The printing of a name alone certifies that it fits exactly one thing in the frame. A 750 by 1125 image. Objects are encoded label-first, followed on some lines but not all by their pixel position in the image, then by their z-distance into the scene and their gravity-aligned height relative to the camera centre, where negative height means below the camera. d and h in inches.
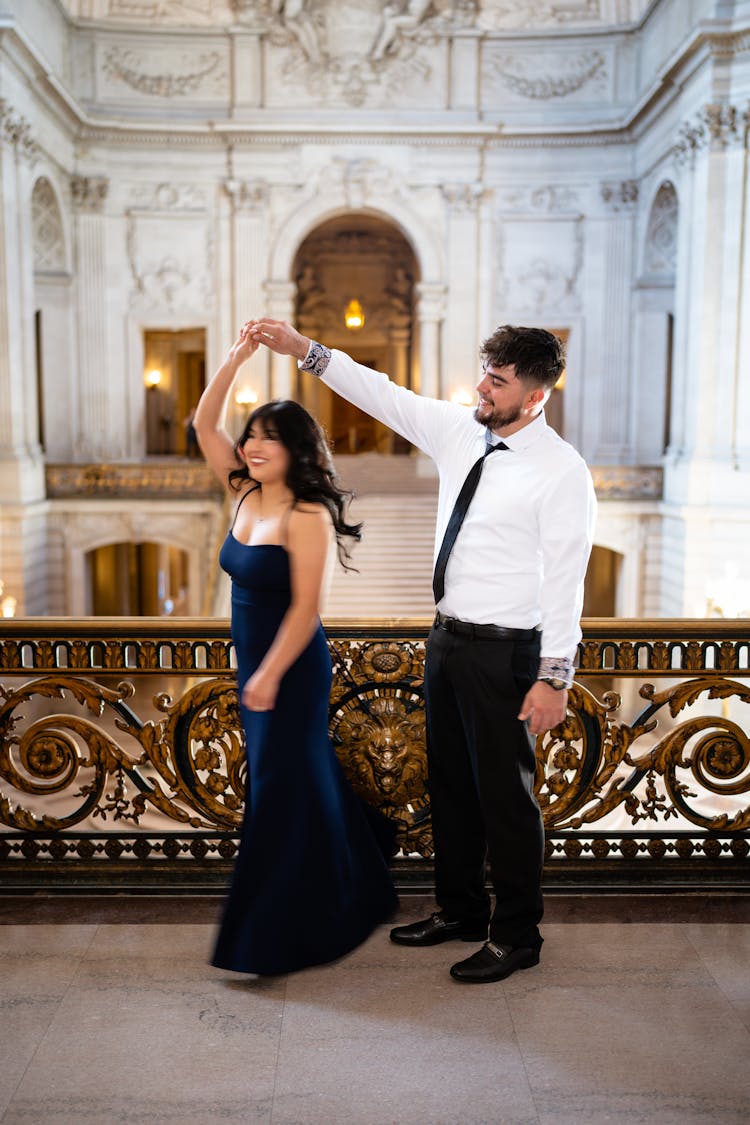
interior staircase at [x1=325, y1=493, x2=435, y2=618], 661.9 -82.0
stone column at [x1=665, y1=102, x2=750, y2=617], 699.4 +51.2
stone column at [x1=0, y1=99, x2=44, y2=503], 730.8 +83.3
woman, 129.3 -32.6
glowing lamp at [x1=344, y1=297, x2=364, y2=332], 980.6 +106.9
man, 128.4 -20.1
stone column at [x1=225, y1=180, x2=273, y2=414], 917.2 +146.0
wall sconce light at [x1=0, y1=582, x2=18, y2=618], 533.8 -84.8
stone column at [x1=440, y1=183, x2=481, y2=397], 921.5 +126.4
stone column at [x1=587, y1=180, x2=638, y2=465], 911.7 +85.0
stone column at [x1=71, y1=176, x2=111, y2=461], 919.7 +82.5
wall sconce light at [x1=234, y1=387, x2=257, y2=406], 904.9 +30.5
